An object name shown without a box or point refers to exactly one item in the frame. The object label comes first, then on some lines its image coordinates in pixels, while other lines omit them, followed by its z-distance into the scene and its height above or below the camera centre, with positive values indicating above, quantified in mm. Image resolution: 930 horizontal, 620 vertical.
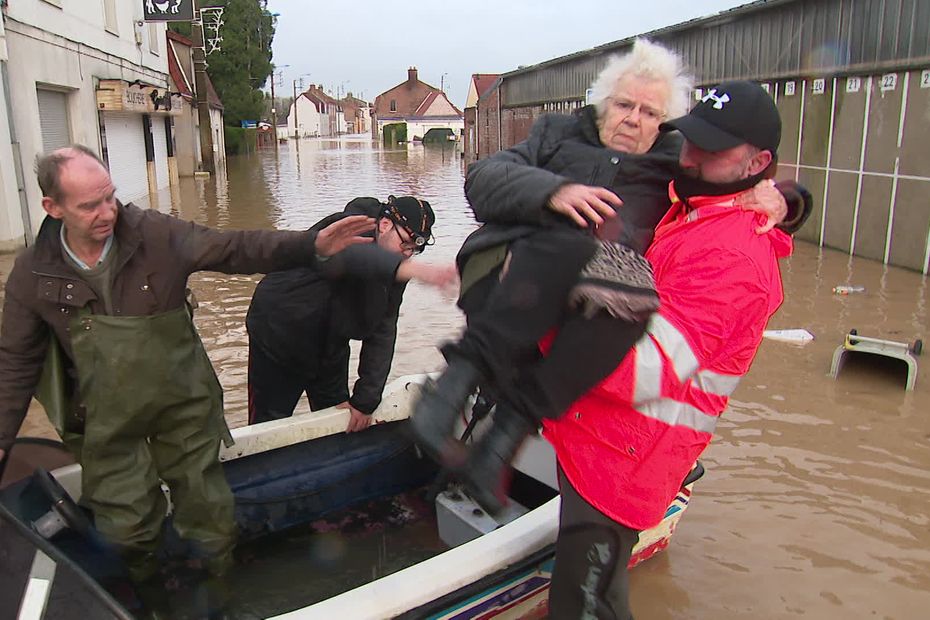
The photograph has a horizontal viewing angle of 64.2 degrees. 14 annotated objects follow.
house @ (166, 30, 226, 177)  25578 +1447
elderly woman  1793 -389
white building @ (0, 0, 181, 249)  10570 +953
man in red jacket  1852 -531
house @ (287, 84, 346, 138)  91188 +3619
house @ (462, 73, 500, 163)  30059 +687
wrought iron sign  32188 +5186
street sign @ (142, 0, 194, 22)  17656 +3158
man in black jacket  3303 -847
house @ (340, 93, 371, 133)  120000 +4498
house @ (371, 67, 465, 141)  76750 +3856
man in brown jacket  2467 -677
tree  36531 +4118
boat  2309 -1586
